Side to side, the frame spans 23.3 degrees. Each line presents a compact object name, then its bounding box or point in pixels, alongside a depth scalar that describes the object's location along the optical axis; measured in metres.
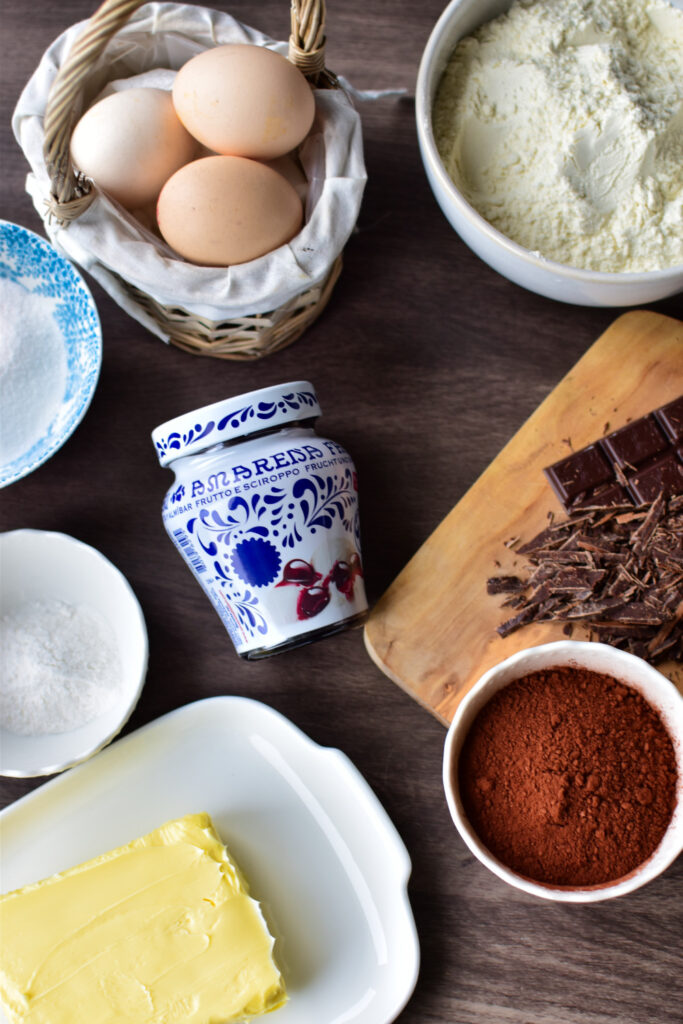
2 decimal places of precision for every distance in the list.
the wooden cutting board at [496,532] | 0.65
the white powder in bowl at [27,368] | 0.64
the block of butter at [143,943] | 0.62
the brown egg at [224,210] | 0.60
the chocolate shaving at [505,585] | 0.65
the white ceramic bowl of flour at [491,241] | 0.60
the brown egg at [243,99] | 0.60
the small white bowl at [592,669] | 0.60
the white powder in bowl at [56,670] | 0.65
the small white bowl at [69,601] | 0.64
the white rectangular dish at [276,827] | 0.65
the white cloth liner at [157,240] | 0.61
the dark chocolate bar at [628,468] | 0.65
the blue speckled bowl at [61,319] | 0.64
